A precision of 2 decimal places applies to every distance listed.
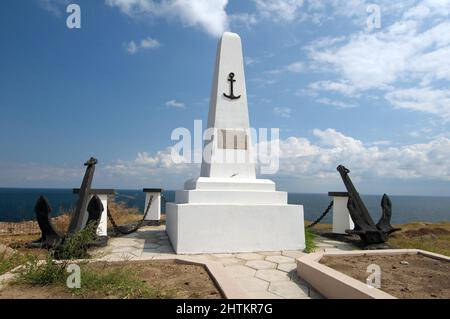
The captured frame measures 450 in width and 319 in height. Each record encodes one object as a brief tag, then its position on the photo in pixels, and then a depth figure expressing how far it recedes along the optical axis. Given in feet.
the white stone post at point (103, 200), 22.64
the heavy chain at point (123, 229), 24.37
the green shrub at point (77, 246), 13.49
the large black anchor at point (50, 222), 17.29
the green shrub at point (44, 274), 10.67
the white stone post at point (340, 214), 25.39
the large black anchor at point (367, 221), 19.76
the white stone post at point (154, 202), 32.71
